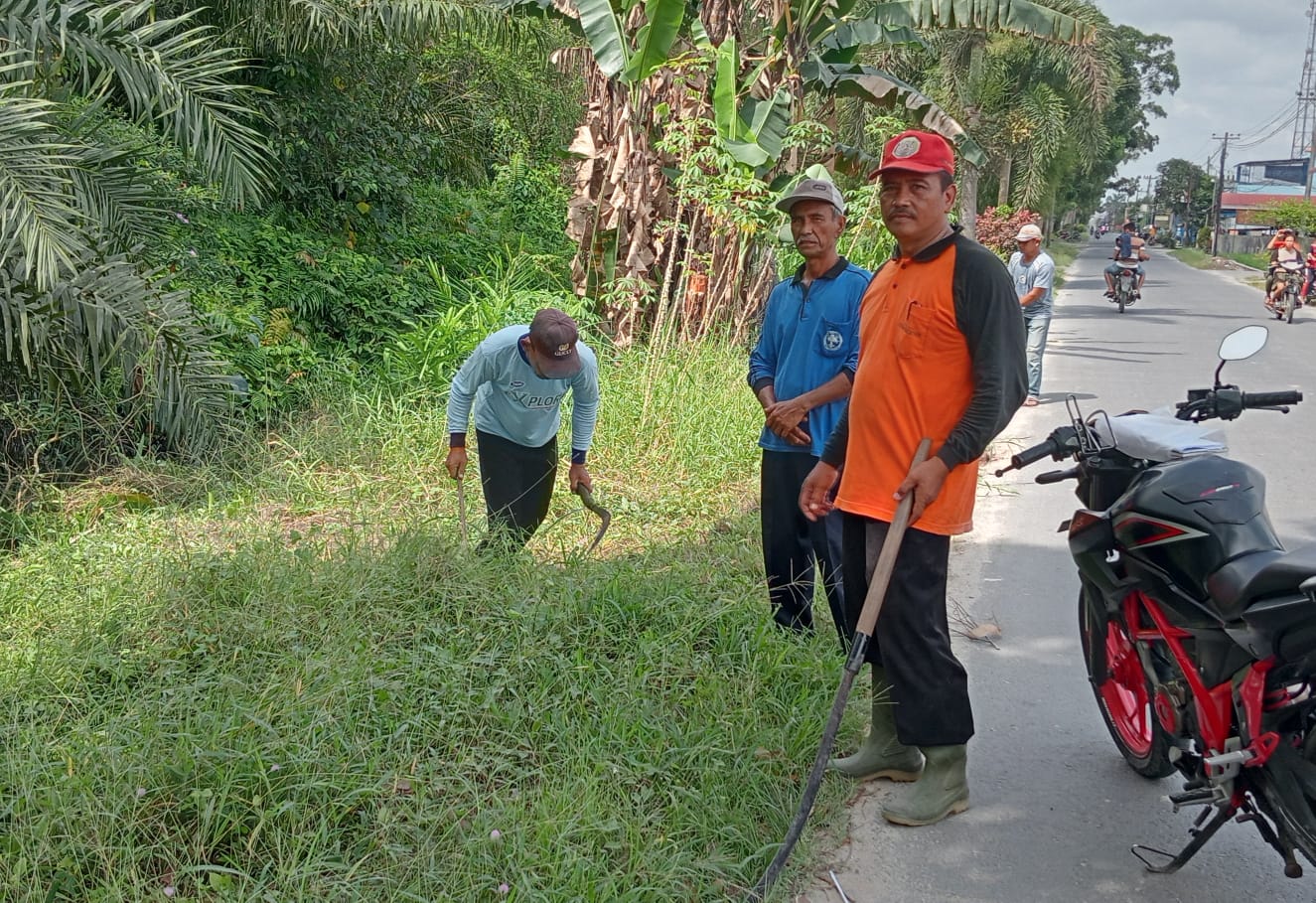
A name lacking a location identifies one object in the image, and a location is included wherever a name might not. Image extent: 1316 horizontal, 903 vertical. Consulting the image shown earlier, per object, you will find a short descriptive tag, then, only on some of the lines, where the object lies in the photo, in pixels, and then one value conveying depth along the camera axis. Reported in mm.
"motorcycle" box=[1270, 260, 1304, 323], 17328
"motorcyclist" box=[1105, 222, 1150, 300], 19656
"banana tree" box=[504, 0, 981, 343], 9031
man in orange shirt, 3215
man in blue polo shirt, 4270
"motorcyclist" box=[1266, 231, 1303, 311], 17797
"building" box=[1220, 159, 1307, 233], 71562
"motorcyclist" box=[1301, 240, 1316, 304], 20359
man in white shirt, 10023
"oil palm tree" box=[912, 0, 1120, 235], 11305
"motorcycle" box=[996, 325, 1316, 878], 2791
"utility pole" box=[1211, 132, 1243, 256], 55650
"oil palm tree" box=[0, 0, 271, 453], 5391
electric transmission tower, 60469
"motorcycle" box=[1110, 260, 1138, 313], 19375
